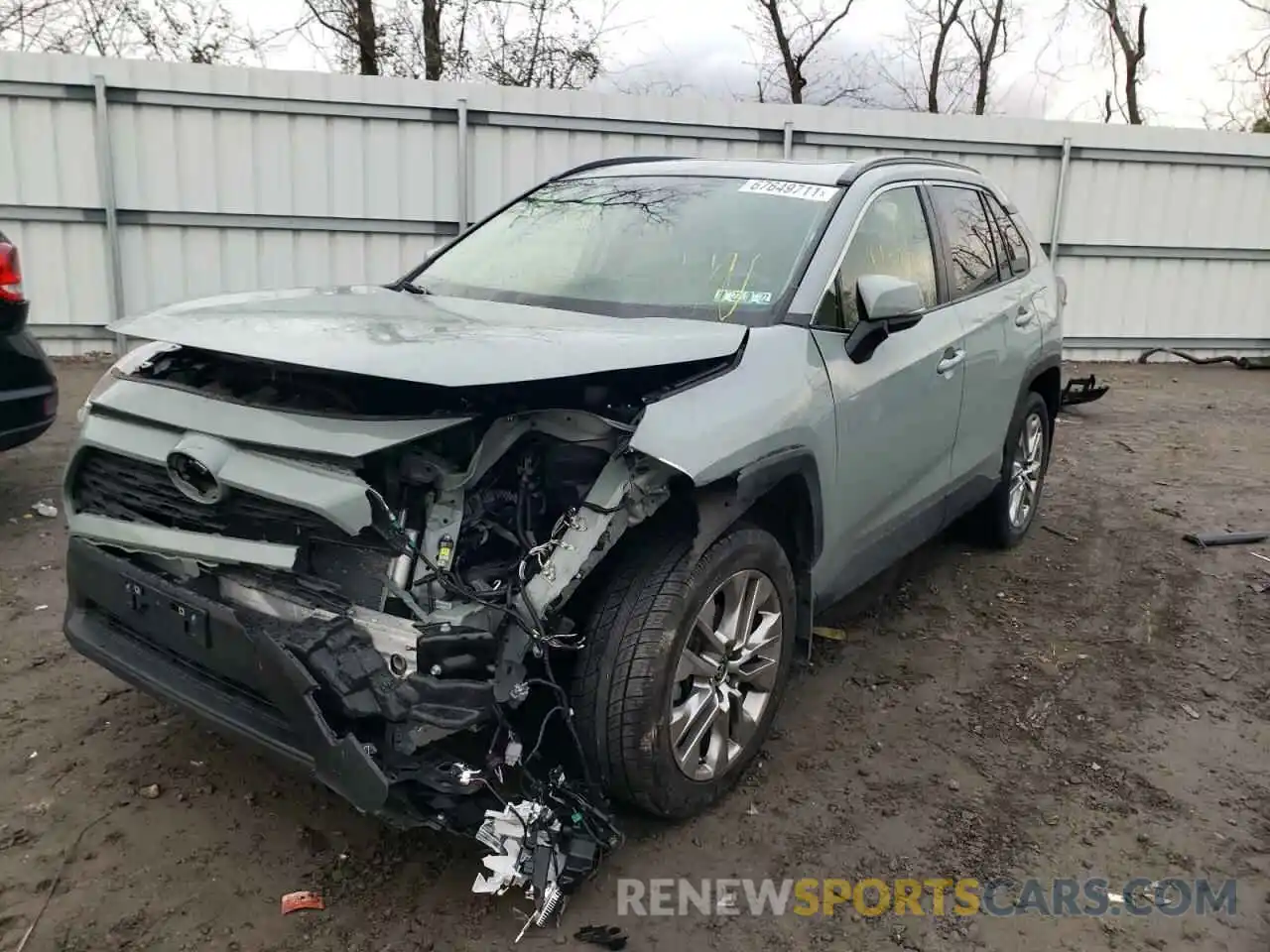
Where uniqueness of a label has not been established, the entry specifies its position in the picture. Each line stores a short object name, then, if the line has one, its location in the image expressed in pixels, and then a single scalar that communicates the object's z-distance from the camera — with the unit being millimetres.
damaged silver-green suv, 2367
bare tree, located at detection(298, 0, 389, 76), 15352
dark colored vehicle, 4680
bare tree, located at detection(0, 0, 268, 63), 14047
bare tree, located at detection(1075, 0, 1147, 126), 22750
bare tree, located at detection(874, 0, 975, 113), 23609
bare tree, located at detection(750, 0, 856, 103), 21438
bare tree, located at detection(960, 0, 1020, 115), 23344
